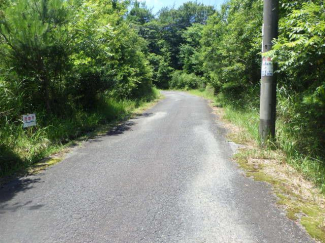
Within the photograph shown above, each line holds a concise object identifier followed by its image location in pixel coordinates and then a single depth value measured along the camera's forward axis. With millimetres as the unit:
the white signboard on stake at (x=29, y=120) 6277
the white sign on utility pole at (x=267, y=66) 5805
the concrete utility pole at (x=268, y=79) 5777
